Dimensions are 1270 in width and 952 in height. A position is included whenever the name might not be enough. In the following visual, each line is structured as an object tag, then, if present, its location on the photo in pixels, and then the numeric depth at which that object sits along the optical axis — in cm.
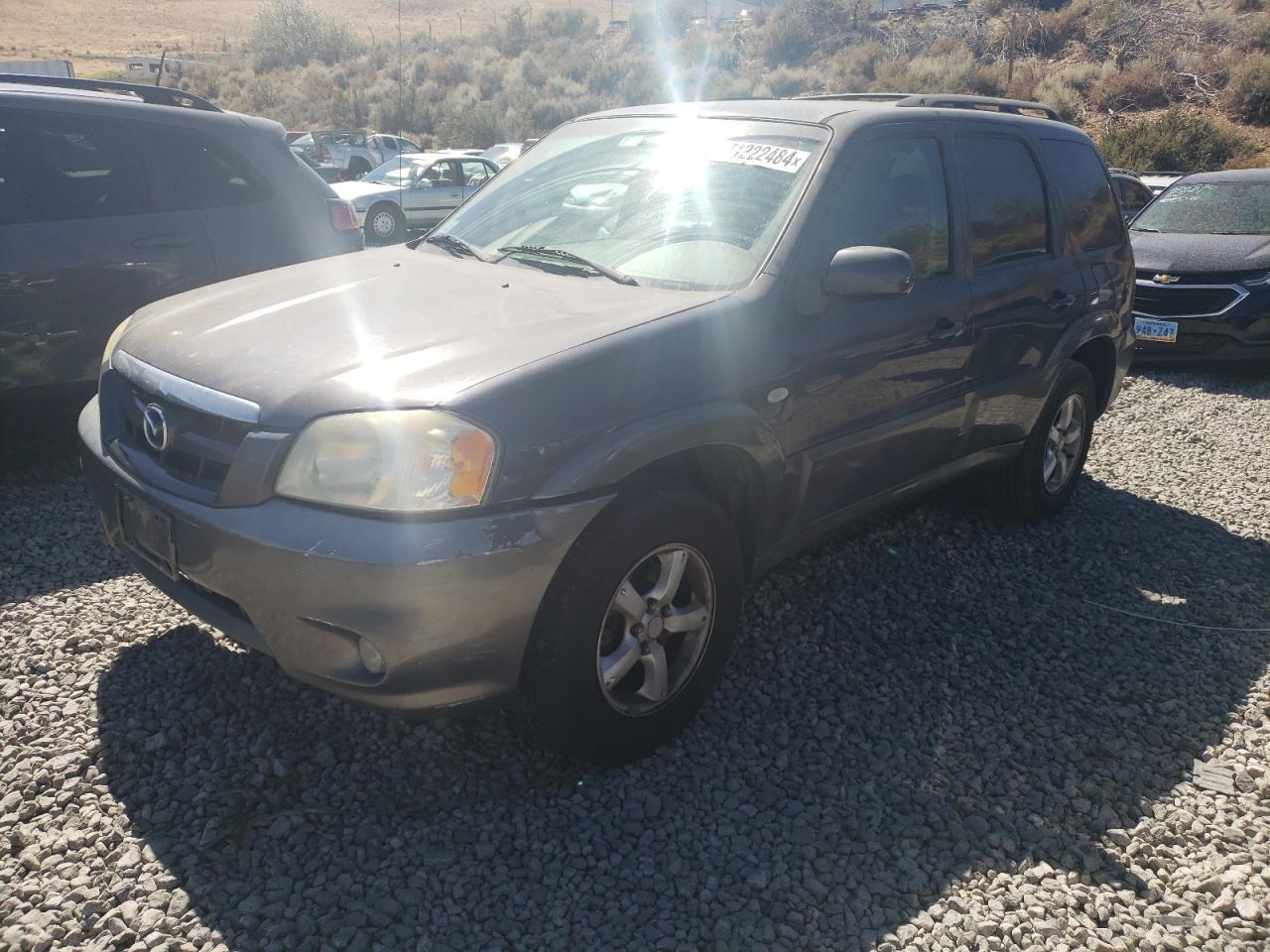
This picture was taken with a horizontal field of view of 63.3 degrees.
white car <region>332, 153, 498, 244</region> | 1766
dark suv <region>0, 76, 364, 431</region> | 463
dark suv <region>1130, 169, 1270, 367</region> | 801
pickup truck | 2449
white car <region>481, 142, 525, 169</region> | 2214
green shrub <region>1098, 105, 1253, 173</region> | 2158
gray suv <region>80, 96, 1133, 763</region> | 242
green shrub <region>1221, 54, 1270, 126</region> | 2409
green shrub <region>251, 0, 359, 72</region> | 4734
